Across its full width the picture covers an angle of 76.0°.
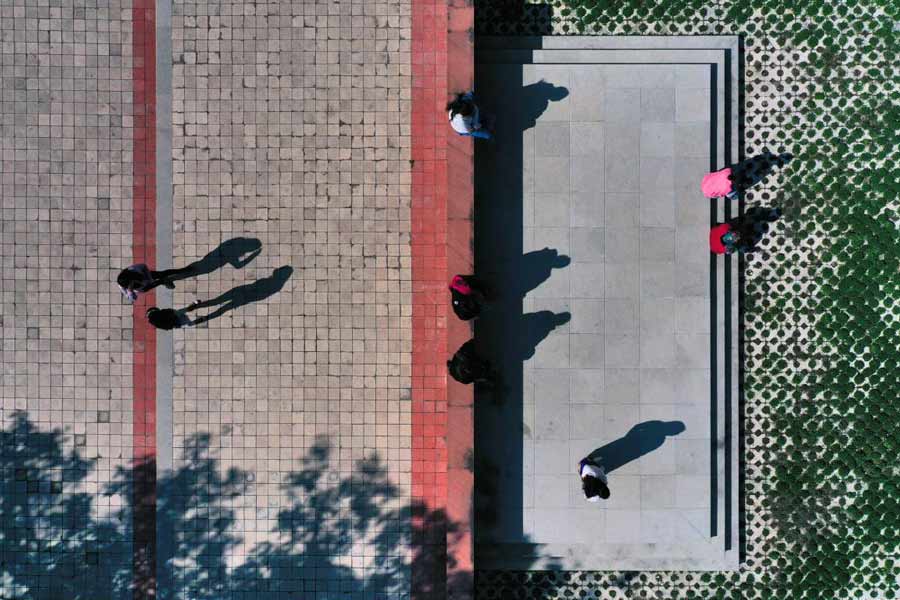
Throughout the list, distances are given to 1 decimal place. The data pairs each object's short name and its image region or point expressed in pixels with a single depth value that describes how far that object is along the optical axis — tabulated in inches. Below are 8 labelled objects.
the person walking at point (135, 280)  352.2
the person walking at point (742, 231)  372.2
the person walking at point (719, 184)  363.6
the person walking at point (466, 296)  350.0
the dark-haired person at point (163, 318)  359.9
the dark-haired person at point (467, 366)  346.9
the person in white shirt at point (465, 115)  344.2
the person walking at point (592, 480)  363.3
